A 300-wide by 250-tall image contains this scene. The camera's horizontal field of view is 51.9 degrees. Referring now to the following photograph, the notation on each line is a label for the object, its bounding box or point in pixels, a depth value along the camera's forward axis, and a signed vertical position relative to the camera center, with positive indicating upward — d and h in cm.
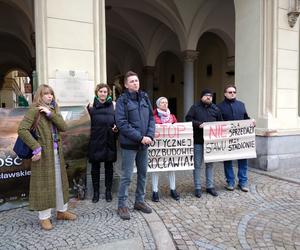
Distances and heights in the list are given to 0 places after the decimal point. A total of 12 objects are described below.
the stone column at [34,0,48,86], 488 +115
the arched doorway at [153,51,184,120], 1959 +197
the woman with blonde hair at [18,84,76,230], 356 -48
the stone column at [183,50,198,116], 1362 +117
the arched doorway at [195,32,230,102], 1550 +235
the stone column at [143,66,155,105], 1744 +186
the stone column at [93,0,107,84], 529 +121
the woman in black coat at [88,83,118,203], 457 -28
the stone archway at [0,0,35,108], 1008 +392
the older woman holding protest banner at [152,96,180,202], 482 -16
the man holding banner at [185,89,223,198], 506 -26
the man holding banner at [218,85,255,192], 545 -15
